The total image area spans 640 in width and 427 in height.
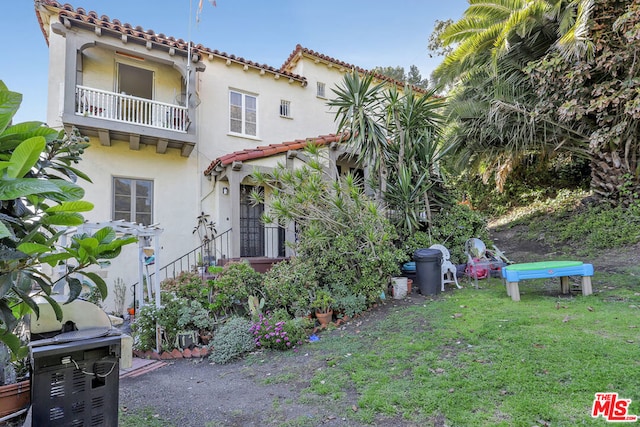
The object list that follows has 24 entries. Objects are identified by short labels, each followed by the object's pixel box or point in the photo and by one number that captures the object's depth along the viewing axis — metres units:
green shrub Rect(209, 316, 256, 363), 5.44
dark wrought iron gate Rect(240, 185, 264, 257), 10.68
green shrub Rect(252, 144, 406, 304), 6.74
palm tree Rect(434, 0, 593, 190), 9.55
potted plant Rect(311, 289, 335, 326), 6.29
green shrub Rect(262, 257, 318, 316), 6.39
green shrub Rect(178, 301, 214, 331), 6.09
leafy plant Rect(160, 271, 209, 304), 6.86
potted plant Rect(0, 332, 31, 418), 3.42
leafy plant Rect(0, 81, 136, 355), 1.24
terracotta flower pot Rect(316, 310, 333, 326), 6.27
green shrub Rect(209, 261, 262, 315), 6.66
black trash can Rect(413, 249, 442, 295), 7.39
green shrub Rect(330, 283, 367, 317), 6.46
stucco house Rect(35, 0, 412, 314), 8.79
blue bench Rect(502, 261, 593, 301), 5.88
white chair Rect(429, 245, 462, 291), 7.79
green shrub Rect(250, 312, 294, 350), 5.45
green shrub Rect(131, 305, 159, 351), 6.01
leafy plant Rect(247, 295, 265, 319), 6.26
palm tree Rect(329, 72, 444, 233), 8.52
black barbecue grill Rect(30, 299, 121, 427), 2.63
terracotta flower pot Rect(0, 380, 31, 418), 3.41
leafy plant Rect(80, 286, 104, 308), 6.39
